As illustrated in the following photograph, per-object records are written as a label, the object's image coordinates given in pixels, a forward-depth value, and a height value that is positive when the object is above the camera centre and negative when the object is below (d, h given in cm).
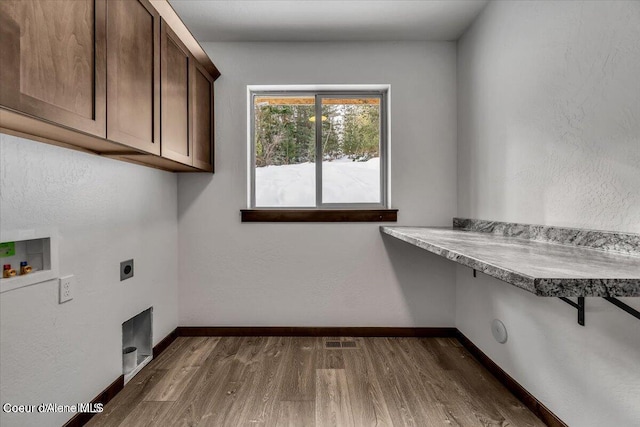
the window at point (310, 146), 284 +56
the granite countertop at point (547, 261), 79 -15
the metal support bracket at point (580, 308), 138 -39
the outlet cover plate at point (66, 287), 147 -33
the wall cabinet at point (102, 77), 95 +50
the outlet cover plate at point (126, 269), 194 -33
